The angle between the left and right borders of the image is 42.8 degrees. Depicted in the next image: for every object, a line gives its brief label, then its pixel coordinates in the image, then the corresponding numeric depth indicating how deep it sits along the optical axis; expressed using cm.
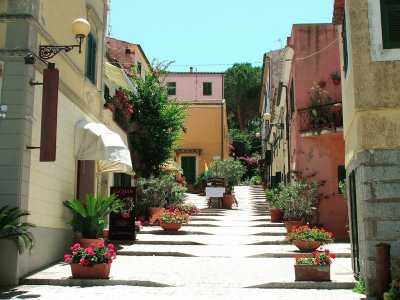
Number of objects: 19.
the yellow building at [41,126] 1019
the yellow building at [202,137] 3709
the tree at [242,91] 5666
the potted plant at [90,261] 1007
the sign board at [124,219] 1532
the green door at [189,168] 3688
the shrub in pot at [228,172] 2641
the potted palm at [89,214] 1273
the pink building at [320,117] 1791
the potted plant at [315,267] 983
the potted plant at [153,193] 2036
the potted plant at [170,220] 1736
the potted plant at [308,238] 1317
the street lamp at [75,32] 1109
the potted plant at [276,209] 1893
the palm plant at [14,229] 952
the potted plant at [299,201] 1720
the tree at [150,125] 2292
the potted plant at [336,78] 1875
